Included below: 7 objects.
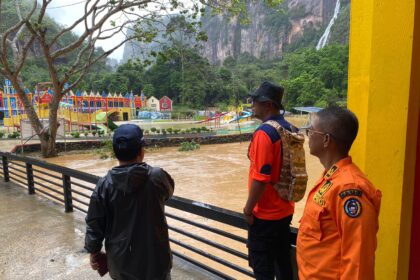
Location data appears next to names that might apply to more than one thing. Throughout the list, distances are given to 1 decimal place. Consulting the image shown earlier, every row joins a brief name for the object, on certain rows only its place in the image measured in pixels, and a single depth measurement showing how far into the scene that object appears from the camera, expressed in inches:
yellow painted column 56.0
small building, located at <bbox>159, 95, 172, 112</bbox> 1706.4
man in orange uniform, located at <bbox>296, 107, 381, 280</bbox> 41.3
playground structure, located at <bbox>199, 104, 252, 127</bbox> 1416.1
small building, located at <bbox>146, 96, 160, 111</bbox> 1718.8
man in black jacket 64.3
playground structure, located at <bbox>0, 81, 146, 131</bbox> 986.7
